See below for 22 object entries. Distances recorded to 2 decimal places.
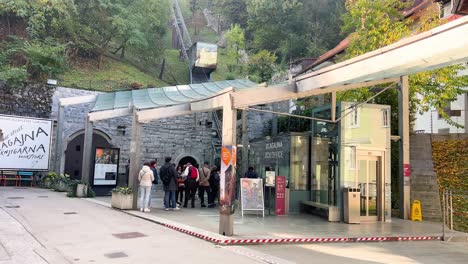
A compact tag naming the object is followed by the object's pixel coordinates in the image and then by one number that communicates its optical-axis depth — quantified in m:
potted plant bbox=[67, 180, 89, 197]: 16.13
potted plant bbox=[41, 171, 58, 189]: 18.64
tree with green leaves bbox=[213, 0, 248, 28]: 48.30
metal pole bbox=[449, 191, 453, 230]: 11.64
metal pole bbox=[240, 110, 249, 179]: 20.02
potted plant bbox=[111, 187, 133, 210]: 12.87
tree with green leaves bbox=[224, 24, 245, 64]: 40.34
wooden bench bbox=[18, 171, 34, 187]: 19.05
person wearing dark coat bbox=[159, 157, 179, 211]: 12.90
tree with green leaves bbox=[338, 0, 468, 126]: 15.61
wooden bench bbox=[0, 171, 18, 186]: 18.75
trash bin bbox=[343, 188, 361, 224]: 12.30
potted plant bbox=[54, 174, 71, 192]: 17.92
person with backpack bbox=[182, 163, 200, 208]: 14.23
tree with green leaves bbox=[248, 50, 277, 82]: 33.06
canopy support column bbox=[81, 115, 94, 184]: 16.61
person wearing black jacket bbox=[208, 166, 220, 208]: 15.04
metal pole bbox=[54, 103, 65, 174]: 19.48
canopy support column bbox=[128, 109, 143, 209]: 13.16
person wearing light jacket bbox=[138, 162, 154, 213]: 12.53
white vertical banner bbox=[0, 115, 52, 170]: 18.30
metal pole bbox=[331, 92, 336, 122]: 11.89
